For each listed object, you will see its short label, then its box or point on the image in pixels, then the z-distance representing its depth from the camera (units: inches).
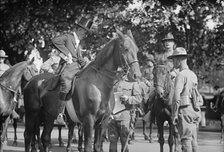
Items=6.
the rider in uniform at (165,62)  563.7
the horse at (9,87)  558.9
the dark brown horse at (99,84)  416.0
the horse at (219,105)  840.1
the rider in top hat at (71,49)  470.6
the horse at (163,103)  554.6
